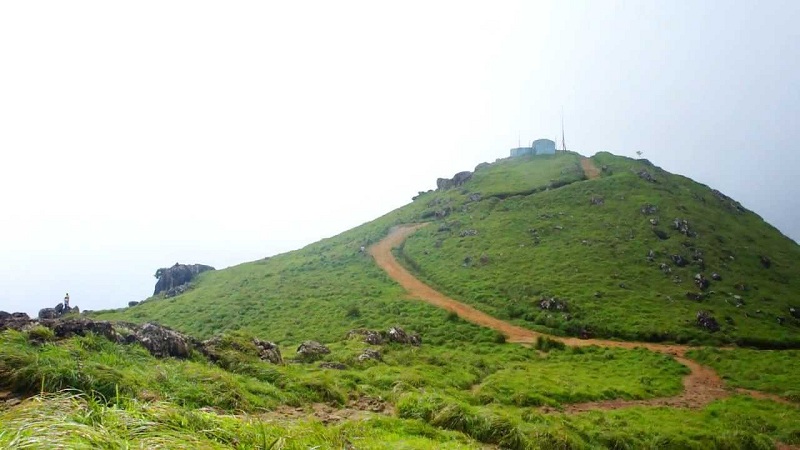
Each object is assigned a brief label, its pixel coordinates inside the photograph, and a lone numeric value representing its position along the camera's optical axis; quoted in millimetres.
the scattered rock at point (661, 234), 56981
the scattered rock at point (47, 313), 43316
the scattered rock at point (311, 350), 24172
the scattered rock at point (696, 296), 44562
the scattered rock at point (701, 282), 46847
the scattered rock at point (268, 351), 20141
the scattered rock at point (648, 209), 62594
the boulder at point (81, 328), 13914
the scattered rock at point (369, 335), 29906
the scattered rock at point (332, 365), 21156
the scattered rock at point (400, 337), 31669
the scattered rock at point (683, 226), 57344
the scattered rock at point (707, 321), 39094
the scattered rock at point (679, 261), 51094
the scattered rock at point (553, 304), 43094
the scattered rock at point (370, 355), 23972
